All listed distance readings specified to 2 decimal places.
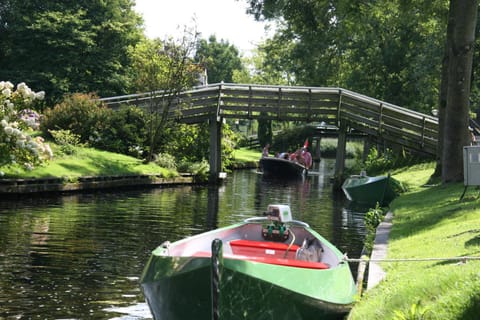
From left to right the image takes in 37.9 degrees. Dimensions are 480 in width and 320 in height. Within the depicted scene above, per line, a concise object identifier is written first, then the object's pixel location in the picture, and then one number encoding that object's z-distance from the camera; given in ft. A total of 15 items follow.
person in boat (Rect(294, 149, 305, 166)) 143.51
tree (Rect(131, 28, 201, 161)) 108.47
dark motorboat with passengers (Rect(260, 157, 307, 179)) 135.33
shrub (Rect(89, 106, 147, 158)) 108.88
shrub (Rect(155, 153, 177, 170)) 108.78
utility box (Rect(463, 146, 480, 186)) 47.42
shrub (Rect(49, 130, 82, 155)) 96.37
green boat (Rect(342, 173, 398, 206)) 78.38
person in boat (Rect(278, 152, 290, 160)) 145.38
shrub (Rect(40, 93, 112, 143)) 105.91
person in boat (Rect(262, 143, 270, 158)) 143.88
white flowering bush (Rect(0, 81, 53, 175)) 67.82
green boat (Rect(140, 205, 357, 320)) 22.56
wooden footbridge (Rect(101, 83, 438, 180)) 106.22
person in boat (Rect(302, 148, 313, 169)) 144.73
